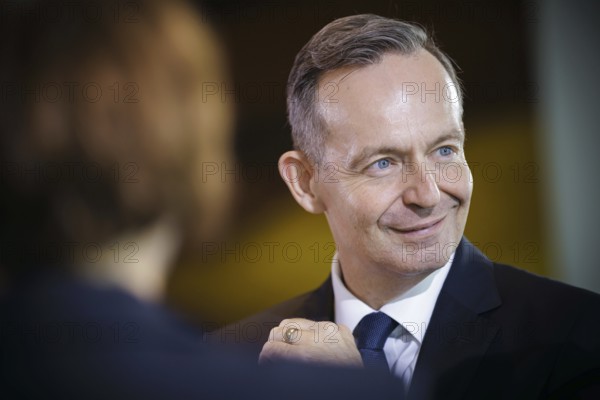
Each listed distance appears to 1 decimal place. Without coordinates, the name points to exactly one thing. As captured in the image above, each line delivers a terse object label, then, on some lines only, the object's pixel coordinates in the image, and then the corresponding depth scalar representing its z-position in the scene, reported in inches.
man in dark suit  70.8
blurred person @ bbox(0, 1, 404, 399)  73.9
